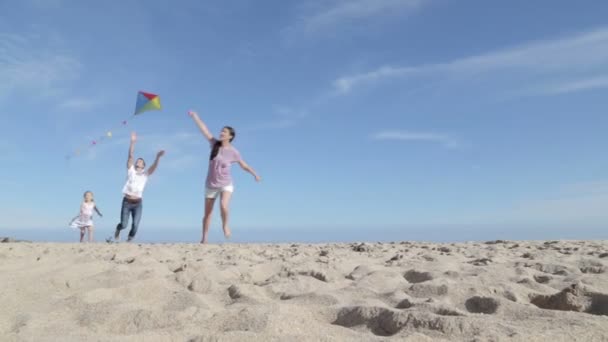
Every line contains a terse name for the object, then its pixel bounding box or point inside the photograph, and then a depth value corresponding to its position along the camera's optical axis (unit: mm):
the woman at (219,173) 6680
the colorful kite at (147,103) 7830
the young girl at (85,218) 8626
